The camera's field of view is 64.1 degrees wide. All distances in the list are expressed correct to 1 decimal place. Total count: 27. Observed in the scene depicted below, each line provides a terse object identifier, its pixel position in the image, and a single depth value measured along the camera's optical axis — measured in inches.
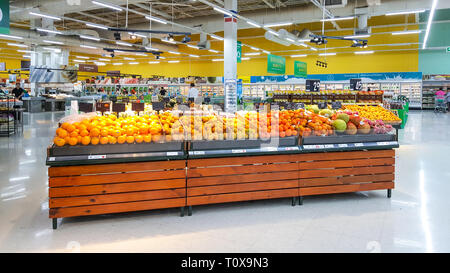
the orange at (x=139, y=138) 140.6
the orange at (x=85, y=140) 135.0
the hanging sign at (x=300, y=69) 756.8
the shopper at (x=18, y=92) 568.3
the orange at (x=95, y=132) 137.7
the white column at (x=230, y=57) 503.5
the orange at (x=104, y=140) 136.5
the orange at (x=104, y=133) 138.6
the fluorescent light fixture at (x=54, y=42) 804.7
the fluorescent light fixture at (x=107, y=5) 418.0
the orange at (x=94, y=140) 136.4
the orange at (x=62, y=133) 134.2
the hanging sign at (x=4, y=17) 219.1
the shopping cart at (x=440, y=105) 896.3
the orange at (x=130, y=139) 139.9
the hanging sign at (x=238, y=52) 572.7
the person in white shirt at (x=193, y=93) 511.1
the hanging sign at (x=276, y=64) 669.9
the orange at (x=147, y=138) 141.5
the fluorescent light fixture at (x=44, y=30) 574.2
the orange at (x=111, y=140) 137.3
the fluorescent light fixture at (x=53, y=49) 833.0
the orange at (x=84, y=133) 137.5
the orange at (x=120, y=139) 138.9
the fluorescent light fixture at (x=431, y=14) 383.9
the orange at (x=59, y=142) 131.4
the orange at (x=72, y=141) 133.2
